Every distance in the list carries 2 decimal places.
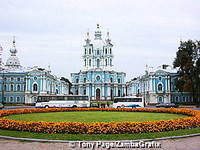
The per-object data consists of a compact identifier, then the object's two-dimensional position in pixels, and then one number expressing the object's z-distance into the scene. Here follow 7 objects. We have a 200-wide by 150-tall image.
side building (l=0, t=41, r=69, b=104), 57.47
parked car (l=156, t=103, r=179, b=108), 41.18
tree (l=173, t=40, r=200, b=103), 44.91
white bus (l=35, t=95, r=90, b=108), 36.56
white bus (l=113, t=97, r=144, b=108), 35.52
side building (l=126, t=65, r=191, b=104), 56.28
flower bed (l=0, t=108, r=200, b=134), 11.09
